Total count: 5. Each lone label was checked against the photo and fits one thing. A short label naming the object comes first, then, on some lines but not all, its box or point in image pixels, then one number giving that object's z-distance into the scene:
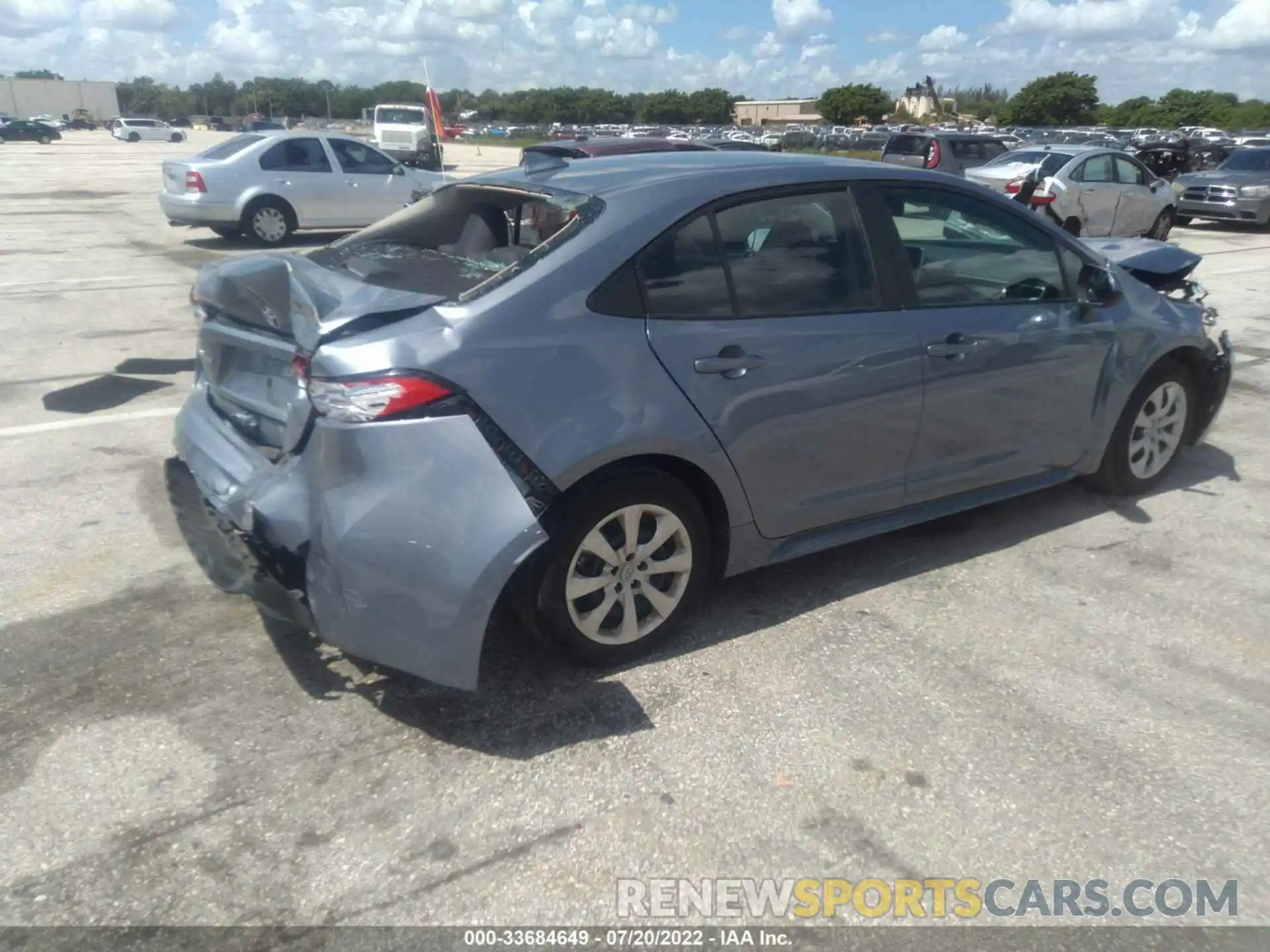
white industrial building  105.25
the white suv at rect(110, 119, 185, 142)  64.56
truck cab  29.41
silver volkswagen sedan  14.59
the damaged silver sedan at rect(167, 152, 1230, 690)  3.06
